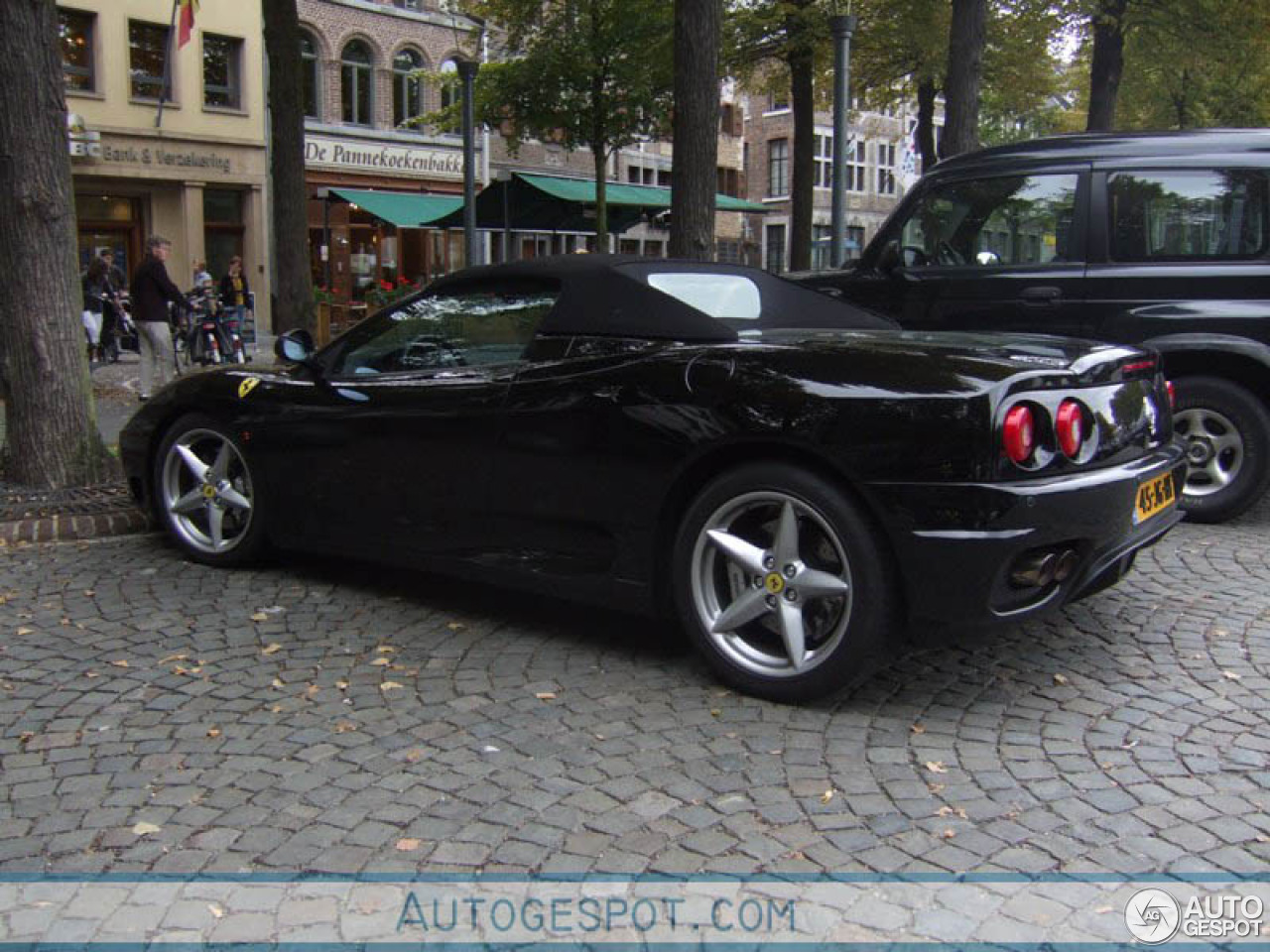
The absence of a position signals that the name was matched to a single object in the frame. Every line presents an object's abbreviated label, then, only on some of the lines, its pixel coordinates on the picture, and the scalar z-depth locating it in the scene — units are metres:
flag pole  26.09
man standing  12.92
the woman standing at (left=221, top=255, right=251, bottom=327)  18.22
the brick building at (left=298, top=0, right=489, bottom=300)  30.95
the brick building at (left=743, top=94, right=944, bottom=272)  51.69
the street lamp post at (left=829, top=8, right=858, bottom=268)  12.46
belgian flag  23.19
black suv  6.71
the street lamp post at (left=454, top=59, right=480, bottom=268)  14.54
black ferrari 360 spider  3.63
